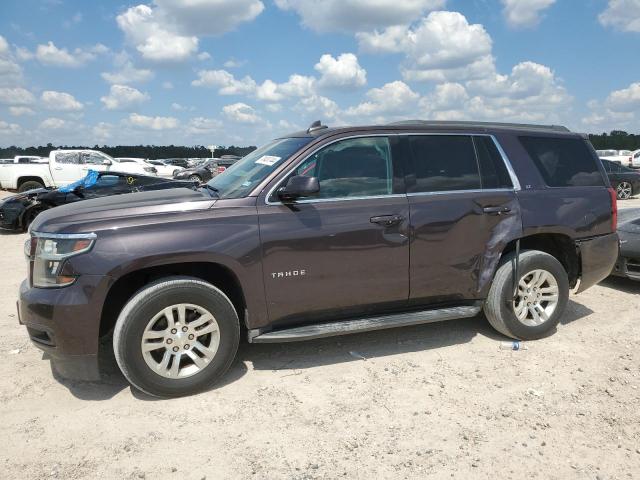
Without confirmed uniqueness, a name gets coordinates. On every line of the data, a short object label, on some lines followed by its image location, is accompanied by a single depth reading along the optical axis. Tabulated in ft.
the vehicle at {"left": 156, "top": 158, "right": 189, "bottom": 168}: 153.40
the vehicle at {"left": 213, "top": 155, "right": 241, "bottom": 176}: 100.65
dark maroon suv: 10.85
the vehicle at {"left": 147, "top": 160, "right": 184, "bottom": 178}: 91.26
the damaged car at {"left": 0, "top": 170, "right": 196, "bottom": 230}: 34.60
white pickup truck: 54.54
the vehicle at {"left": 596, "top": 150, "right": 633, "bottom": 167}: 103.19
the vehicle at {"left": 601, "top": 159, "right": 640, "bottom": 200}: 57.41
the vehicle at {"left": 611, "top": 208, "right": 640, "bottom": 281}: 19.58
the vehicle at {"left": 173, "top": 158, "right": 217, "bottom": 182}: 65.20
